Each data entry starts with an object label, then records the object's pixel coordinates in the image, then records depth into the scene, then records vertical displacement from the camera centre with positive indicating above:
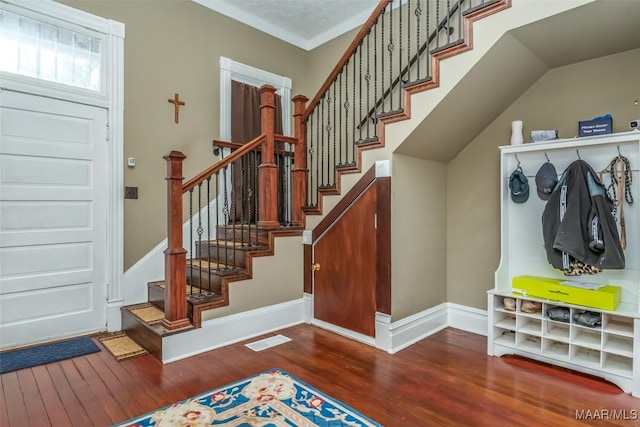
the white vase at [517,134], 3.00 +0.68
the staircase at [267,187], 2.83 +0.28
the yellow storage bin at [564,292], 2.40 -0.56
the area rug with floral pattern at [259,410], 1.98 -1.16
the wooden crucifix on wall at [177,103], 3.83 +1.21
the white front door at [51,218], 2.99 -0.04
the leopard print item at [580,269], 2.60 -0.40
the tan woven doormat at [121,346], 2.89 -1.13
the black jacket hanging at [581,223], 2.46 -0.07
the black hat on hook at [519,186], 3.00 +0.24
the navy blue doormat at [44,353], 2.69 -1.13
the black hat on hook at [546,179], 2.82 +0.28
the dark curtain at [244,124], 4.30 +1.13
